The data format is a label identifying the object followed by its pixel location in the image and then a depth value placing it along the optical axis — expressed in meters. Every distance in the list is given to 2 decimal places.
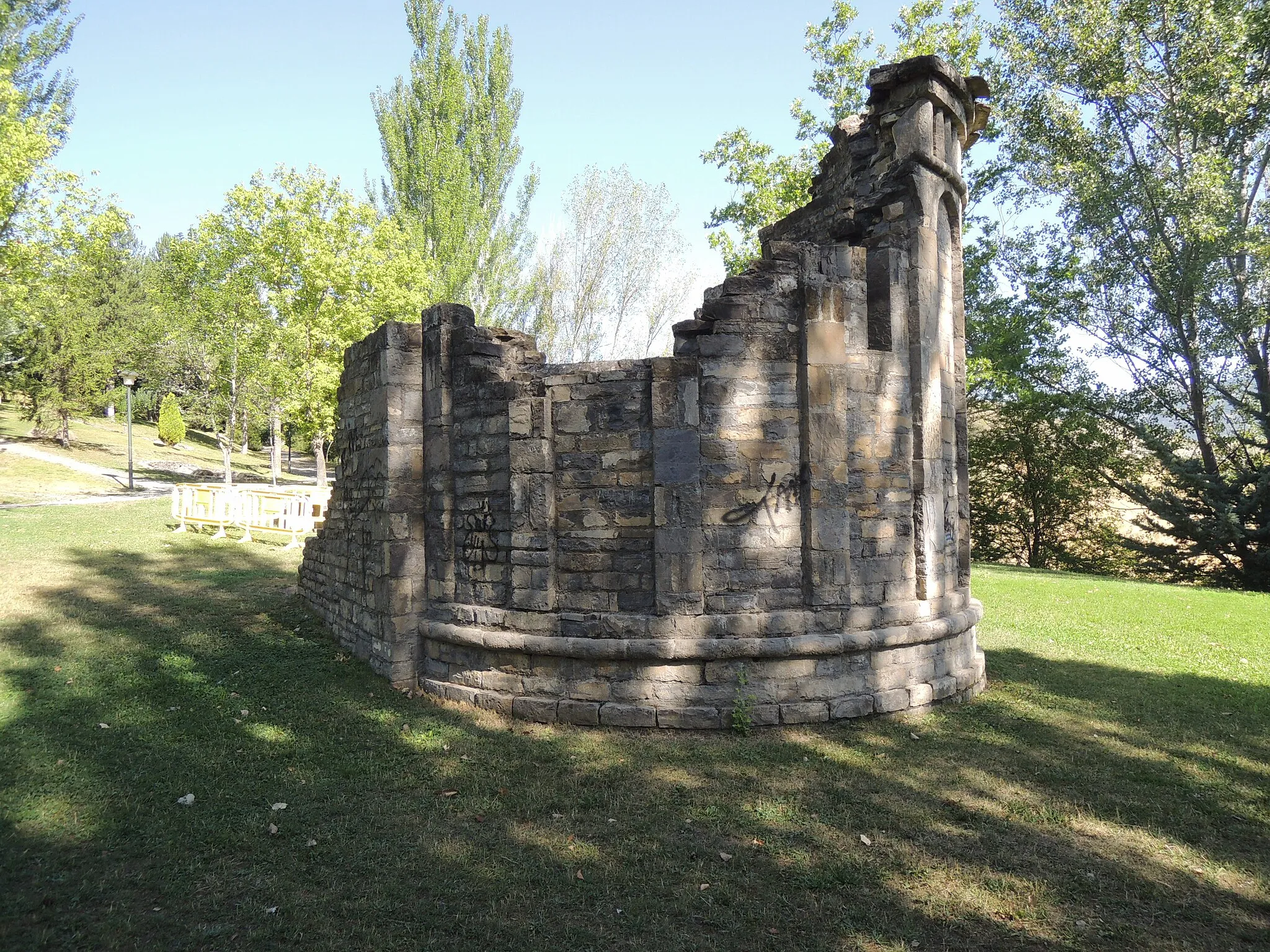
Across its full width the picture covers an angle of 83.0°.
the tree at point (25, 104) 17.84
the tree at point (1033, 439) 23.09
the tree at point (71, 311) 19.06
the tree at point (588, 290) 30.67
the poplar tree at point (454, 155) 27.80
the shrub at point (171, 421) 38.88
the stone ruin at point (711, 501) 6.61
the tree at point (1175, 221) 19.42
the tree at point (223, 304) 23.02
